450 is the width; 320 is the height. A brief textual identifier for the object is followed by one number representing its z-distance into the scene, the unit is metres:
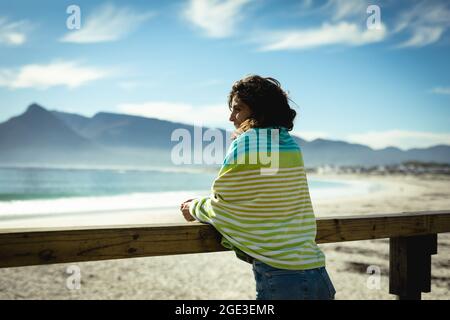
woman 1.68
